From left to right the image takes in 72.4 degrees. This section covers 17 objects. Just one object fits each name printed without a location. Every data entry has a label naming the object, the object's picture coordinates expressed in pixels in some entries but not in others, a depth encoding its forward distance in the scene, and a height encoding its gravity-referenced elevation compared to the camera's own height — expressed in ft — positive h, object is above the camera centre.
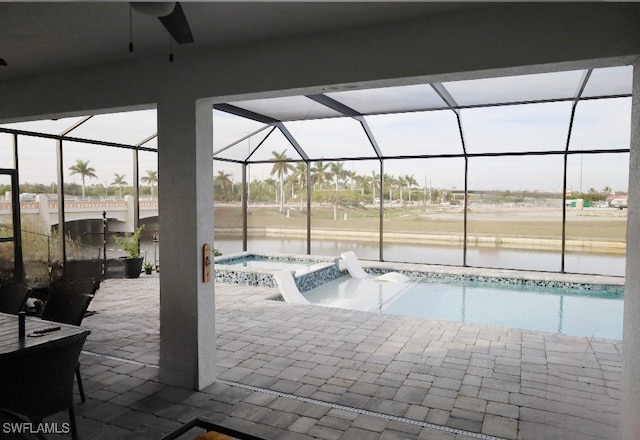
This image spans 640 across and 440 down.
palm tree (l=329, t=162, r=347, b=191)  78.36 +5.03
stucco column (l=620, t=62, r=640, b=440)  7.97 -1.76
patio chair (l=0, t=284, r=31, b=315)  13.05 -3.02
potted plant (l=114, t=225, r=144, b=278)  28.68 -3.79
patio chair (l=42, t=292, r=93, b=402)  12.05 -3.10
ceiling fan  6.68 +2.89
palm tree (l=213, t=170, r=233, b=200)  44.59 +1.42
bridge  24.08 -0.71
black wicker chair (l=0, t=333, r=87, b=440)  7.78 -3.33
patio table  9.08 -3.03
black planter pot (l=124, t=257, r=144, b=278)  28.66 -4.49
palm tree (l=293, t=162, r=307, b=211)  61.31 +3.17
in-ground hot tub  28.25 -5.21
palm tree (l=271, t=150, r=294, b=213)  37.91 +3.43
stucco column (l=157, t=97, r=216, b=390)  11.89 -0.99
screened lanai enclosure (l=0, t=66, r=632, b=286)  23.24 +3.24
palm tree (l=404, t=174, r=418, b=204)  68.23 +2.83
